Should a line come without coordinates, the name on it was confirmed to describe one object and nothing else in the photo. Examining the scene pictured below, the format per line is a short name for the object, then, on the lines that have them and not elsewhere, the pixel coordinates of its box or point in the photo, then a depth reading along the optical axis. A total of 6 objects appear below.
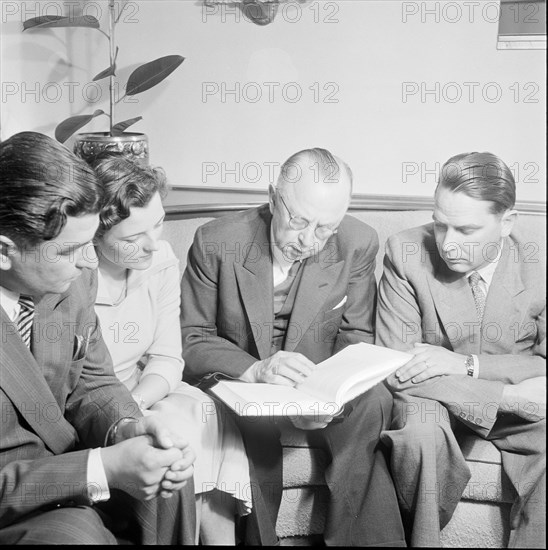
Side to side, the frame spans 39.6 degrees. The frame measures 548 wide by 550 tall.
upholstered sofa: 1.38
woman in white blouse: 1.31
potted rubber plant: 1.42
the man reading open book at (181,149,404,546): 1.35
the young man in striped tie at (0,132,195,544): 1.06
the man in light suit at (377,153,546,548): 1.34
